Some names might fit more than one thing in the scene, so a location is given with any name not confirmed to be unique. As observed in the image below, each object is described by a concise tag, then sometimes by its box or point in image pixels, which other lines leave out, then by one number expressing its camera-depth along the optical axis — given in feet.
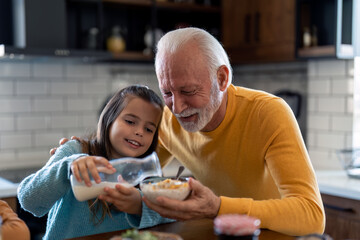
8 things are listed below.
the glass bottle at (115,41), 11.43
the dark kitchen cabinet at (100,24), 9.70
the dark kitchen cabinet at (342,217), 7.92
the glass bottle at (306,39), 10.77
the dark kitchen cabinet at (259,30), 11.27
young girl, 4.50
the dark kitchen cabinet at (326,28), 9.67
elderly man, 4.61
